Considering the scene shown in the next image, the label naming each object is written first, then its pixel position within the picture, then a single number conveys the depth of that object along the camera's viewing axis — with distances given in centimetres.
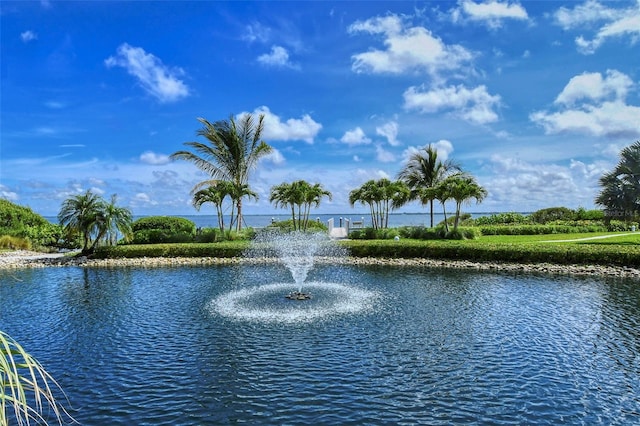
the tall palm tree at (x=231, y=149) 3650
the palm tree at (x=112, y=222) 2898
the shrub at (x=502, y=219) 4891
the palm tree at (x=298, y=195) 3609
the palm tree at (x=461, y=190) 3281
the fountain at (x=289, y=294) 1423
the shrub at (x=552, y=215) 5166
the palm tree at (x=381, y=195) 3619
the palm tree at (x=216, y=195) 3408
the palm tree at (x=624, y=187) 3016
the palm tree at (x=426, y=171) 4038
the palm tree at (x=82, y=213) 2877
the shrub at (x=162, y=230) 3325
